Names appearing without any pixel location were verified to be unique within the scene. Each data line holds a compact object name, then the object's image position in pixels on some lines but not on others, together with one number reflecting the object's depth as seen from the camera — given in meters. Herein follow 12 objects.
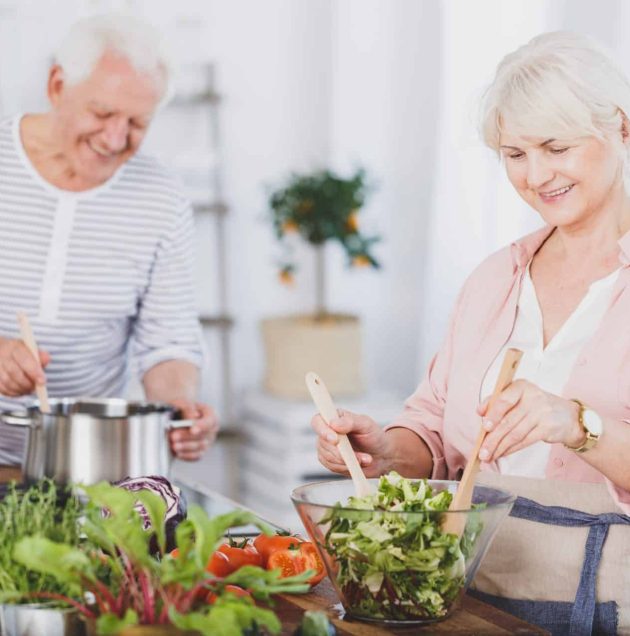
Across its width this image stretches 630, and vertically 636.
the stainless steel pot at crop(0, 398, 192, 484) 2.52
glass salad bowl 1.96
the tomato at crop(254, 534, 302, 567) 2.13
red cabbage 2.15
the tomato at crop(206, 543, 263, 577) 2.06
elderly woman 2.17
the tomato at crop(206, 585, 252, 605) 1.85
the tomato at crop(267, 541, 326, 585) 2.10
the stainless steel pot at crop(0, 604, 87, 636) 1.82
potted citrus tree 4.55
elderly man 2.86
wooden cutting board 1.98
